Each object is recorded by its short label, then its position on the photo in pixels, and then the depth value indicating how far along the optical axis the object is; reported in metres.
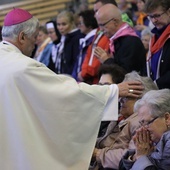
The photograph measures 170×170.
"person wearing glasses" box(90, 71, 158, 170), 5.78
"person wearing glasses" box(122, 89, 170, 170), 5.14
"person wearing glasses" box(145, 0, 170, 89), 6.59
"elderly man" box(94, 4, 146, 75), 7.65
